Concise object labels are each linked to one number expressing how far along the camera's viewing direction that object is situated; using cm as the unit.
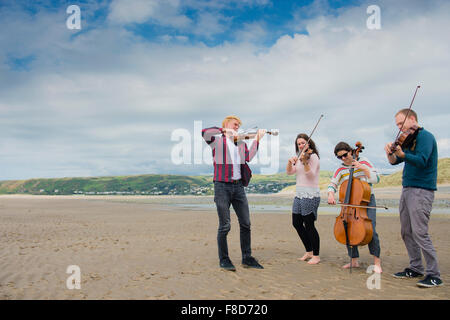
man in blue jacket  475
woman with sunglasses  560
